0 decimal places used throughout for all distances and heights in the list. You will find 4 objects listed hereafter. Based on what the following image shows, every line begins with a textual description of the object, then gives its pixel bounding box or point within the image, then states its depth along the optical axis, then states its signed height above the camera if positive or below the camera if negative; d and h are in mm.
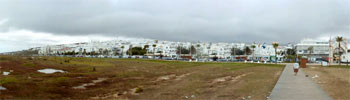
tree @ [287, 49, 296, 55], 180450 -154
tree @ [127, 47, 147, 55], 174375 +1217
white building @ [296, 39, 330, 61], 164875 +2474
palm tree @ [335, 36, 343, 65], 99375 +3937
